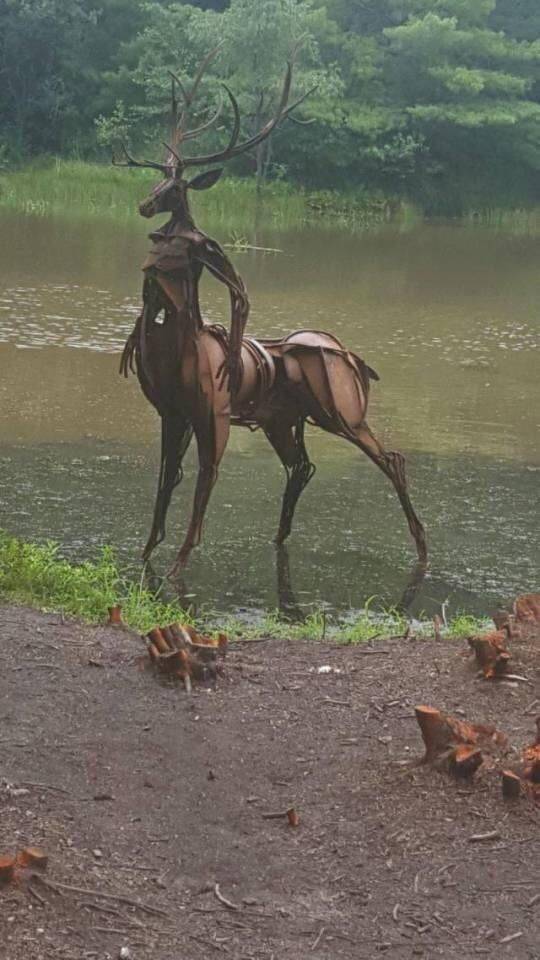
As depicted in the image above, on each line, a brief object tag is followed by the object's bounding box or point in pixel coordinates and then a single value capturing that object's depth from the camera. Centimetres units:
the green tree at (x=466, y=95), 4203
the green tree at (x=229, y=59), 3669
